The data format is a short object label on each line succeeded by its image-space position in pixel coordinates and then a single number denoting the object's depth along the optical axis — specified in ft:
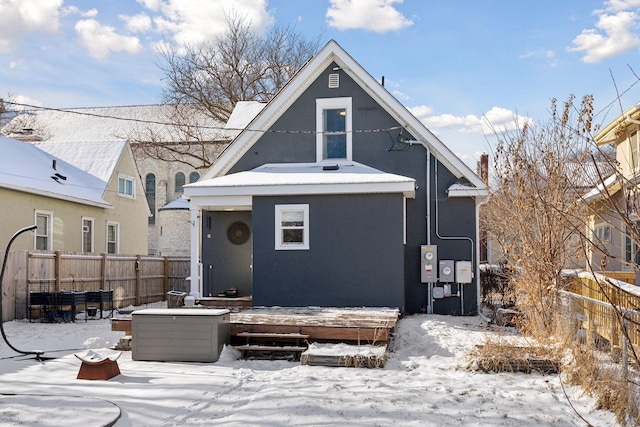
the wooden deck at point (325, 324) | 32.12
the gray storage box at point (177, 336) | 30.73
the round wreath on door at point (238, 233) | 51.11
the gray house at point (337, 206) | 42.70
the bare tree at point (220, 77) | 107.34
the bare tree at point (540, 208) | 32.44
